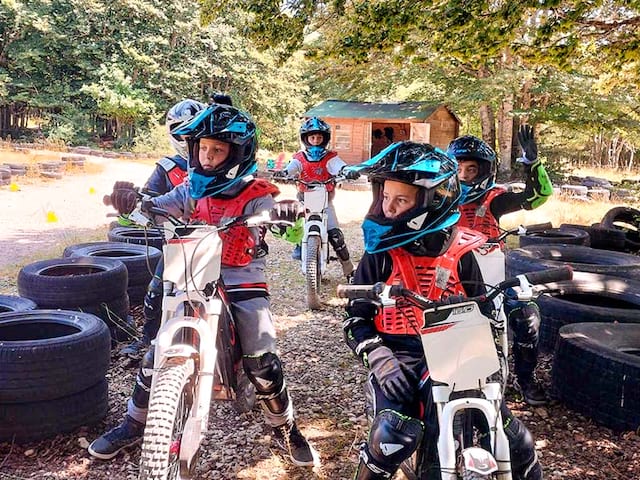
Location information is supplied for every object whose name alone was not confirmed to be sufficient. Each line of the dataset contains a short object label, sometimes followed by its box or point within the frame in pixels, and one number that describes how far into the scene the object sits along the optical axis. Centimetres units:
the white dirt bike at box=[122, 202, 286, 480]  250
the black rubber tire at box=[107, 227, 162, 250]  725
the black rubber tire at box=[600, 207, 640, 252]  963
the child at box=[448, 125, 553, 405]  445
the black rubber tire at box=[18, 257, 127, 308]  508
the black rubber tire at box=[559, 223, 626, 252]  915
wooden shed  2689
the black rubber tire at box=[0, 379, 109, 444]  358
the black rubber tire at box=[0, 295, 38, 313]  455
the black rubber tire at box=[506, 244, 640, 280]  583
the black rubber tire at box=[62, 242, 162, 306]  623
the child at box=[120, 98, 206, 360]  496
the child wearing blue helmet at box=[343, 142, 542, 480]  253
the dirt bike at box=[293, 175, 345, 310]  704
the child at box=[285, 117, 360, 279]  755
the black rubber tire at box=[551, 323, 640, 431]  393
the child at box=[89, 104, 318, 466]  334
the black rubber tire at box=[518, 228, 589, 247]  791
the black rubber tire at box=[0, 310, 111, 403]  355
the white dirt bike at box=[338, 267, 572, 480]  222
